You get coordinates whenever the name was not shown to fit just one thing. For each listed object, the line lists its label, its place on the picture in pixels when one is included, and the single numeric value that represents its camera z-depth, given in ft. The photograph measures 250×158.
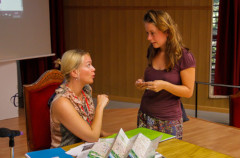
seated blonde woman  6.07
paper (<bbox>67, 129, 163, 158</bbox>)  4.63
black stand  4.94
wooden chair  6.84
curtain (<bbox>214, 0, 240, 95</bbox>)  16.01
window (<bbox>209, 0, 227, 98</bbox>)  16.94
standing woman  6.62
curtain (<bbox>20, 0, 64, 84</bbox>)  19.07
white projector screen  15.58
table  5.50
